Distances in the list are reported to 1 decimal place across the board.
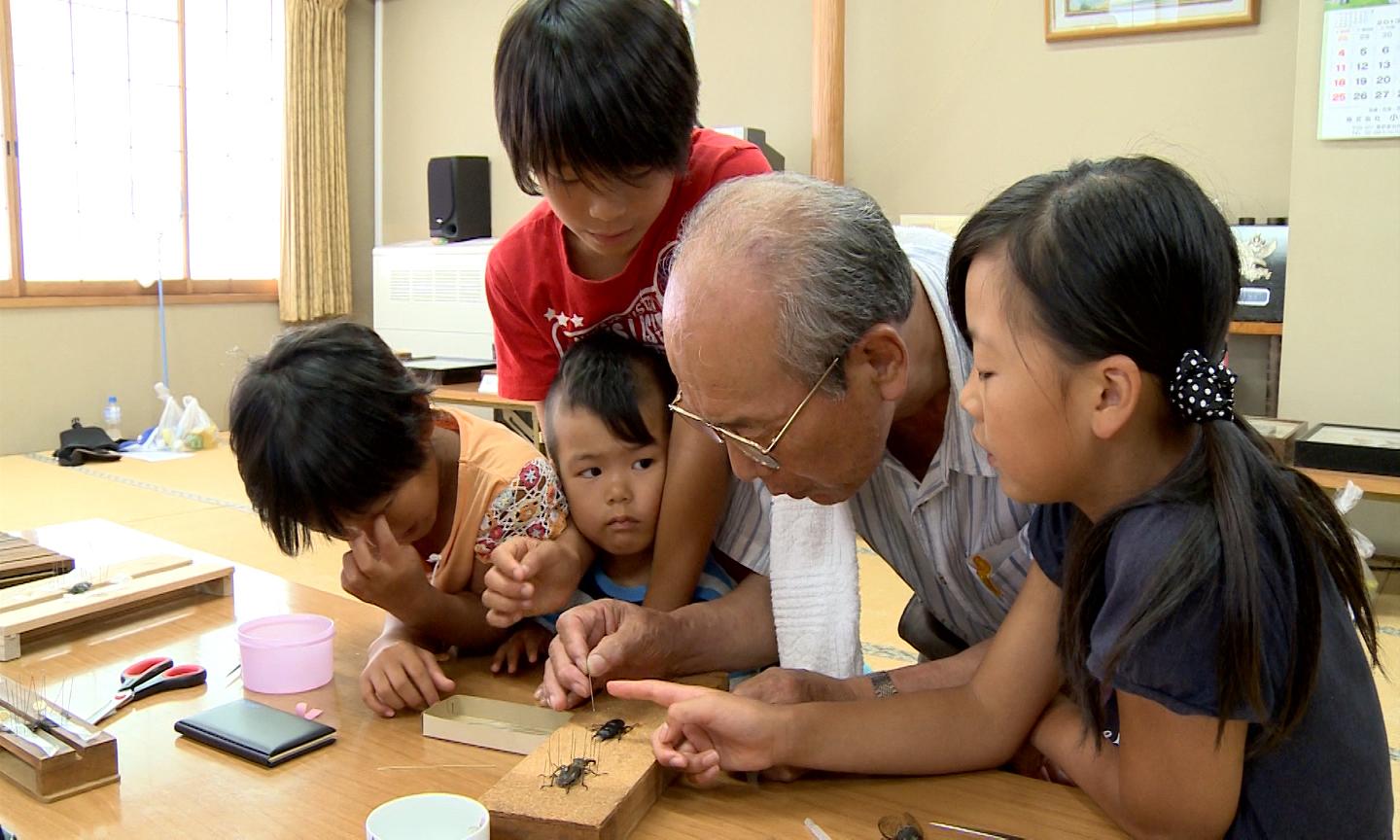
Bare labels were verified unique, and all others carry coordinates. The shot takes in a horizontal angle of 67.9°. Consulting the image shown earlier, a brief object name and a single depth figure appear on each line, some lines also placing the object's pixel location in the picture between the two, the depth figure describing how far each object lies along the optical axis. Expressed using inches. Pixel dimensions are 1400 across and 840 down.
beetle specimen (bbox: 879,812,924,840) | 33.6
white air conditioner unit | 209.9
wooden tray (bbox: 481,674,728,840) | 32.8
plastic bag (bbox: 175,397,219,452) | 217.6
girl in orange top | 48.9
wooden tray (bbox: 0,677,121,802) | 36.7
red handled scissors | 45.3
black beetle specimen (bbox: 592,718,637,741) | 38.9
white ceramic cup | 32.6
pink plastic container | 46.1
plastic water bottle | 220.5
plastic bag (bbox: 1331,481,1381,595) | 114.4
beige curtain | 245.3
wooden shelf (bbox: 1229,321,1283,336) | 143.2
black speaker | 226.8
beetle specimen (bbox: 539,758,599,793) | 35.0
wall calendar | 126.6
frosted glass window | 208.2
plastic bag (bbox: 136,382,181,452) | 216.8
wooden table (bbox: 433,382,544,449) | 162.4
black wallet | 40.0
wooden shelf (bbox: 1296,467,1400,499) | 113.3
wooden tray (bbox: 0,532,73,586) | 57.8
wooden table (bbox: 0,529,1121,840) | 35.0
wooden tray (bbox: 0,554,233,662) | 50.9
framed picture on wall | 149.2
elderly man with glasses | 40.3
